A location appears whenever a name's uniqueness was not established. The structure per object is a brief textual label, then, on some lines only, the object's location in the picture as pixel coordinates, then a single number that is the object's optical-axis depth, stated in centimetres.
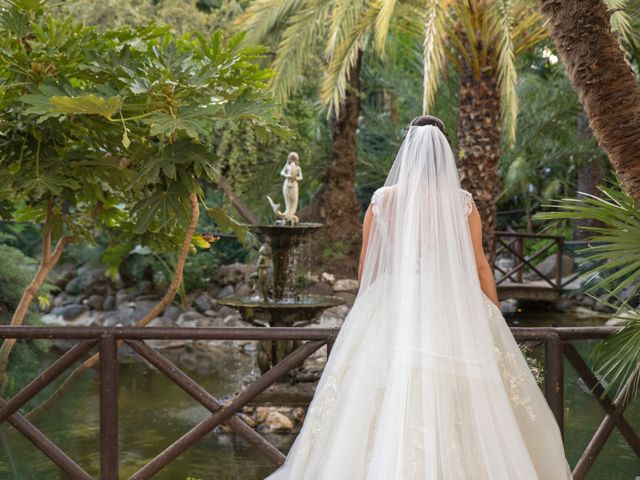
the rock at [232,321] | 1480
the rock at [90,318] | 1545
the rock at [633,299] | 1270
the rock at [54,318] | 1557
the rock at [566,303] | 1677
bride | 309
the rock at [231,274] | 1652
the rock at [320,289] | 1488
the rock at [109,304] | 1625
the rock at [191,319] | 1509
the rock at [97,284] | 1681
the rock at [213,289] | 1644
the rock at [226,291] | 1636
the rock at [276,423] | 837
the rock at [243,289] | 1580
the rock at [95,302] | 1636
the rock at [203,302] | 1572
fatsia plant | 387
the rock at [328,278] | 1534
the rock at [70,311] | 1579
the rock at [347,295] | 1463
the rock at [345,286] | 1510
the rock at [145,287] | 1656
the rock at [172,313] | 1513
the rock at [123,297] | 1639
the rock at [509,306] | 1739
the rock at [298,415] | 854
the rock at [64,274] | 1727
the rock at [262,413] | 854
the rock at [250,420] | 850
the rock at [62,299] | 1667
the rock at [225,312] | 1536
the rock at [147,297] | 1623
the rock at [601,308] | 1589
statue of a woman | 1070
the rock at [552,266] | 1833
